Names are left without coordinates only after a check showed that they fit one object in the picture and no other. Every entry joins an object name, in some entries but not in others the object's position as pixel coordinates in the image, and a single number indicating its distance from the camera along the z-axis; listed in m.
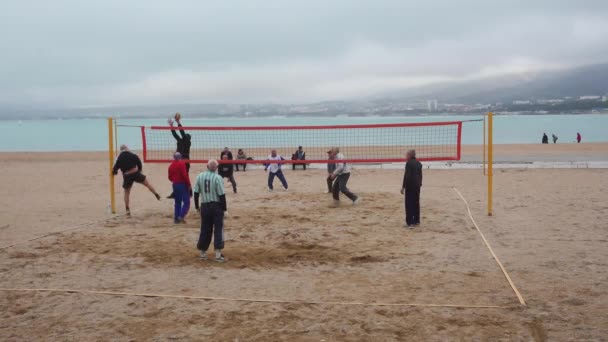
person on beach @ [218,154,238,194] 15.37
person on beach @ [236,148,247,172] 23.02
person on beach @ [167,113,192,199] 13.14
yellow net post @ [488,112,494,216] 11.26
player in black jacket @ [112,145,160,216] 12.56
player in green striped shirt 8.47
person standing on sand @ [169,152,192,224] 11.44
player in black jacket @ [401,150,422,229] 10.96
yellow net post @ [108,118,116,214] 12.53
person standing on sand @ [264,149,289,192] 17.06
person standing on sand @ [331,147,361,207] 13.46
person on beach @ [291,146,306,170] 24.22
